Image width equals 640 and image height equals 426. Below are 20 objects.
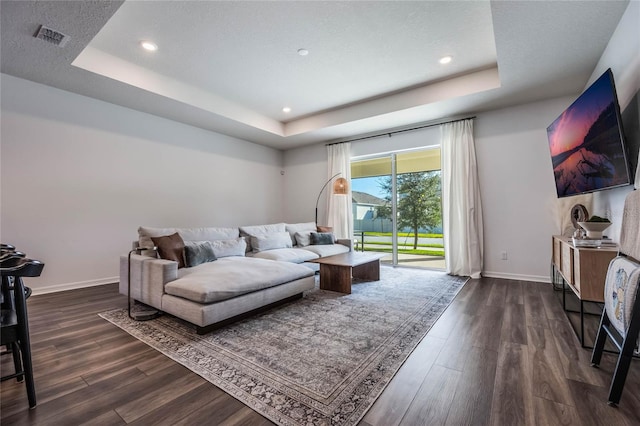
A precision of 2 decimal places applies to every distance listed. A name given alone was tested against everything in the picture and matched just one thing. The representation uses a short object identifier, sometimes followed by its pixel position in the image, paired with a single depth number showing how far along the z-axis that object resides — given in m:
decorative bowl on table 2.36
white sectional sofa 2.32
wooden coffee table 3.51
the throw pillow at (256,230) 4.46
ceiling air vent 2.46
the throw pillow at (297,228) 5.09
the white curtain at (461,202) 4.40
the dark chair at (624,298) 1.41
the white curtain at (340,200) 5.87
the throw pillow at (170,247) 2.99
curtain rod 4.61
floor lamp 5.00
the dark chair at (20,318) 1.30
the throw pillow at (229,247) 3.60
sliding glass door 5.17
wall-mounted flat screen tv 2.07
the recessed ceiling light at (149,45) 3.01
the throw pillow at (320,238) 5.05
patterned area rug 1.49
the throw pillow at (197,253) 3.15
